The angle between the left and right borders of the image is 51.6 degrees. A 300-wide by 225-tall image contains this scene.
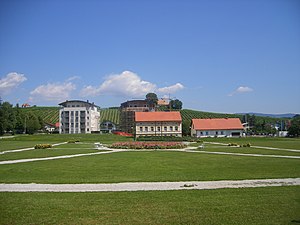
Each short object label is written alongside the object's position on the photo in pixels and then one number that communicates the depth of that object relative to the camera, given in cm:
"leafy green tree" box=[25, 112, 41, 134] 8619
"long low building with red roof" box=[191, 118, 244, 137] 7400
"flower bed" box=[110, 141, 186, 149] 3547
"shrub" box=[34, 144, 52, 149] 3566
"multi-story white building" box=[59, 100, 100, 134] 9525
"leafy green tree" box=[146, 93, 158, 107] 10883
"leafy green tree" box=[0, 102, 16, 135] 7394
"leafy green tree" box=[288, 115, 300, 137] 7369
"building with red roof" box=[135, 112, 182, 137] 7206
